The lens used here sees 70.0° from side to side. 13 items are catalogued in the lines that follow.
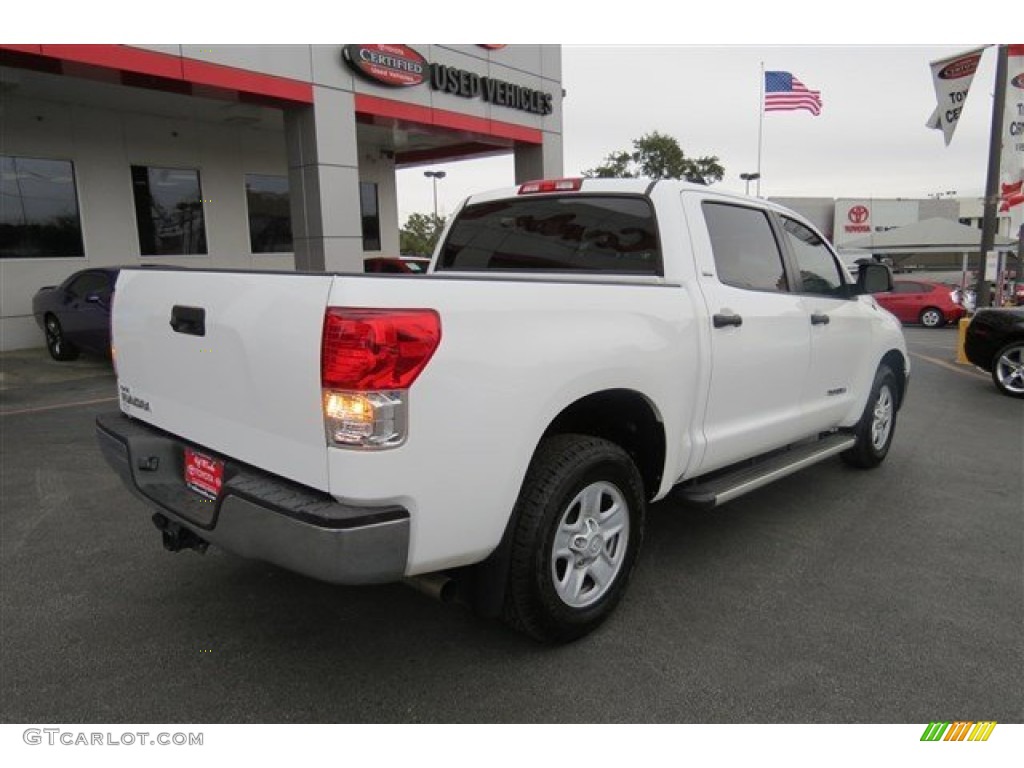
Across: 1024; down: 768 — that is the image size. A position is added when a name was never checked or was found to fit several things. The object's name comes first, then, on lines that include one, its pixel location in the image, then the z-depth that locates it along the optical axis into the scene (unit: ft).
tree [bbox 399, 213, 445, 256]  159.66
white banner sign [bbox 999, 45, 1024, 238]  38.99
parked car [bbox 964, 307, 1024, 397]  28.66
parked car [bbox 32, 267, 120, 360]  31.55
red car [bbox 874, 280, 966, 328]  62.95
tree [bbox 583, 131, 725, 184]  129.59
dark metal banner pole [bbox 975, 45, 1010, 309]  38.78
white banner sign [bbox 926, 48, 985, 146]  39.42
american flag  65.26
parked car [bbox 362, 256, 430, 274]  43.01
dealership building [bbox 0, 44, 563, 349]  34.27
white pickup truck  7.18
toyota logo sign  167.73
